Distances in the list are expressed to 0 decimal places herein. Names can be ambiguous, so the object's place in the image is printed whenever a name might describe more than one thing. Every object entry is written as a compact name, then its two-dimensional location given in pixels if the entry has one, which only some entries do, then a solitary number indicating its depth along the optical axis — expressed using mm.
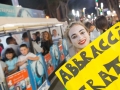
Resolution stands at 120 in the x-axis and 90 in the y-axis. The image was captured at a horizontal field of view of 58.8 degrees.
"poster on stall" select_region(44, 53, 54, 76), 3596
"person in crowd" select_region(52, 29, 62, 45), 4441
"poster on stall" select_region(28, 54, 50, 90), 2785
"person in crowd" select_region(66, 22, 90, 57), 1245
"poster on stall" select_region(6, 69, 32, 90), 2307
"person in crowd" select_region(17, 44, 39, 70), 2694
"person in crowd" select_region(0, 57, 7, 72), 2359
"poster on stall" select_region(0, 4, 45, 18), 3237
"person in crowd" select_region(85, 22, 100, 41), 2669
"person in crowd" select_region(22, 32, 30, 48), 3018
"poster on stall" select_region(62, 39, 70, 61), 4902
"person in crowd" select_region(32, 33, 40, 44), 3381
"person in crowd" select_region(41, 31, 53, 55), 3758
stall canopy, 2254
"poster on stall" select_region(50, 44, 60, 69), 4025
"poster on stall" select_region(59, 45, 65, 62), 4609
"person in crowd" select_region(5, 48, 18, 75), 2455
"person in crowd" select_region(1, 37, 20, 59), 2465
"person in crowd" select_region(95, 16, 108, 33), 1957
